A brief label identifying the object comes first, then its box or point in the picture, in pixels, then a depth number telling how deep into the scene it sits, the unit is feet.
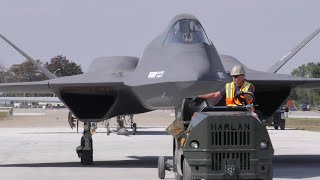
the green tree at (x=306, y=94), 503.77
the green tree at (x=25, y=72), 589.32
